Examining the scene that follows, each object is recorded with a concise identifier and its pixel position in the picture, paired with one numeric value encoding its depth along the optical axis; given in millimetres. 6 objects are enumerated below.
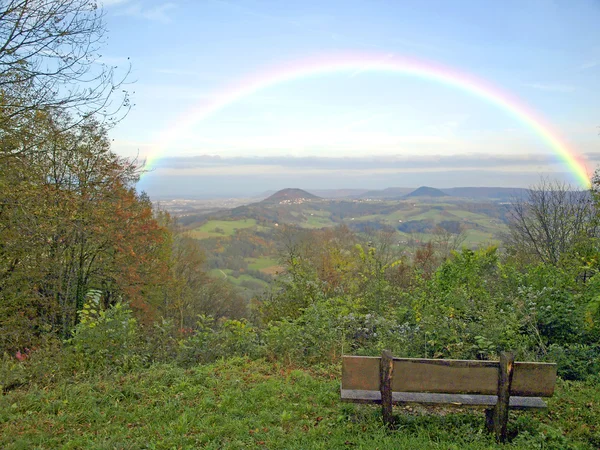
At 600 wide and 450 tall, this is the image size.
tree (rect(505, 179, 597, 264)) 17719
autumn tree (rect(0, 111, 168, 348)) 8727
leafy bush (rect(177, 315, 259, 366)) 6836
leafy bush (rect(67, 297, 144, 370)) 6113
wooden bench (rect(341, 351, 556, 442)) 4023
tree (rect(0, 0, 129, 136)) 6586
